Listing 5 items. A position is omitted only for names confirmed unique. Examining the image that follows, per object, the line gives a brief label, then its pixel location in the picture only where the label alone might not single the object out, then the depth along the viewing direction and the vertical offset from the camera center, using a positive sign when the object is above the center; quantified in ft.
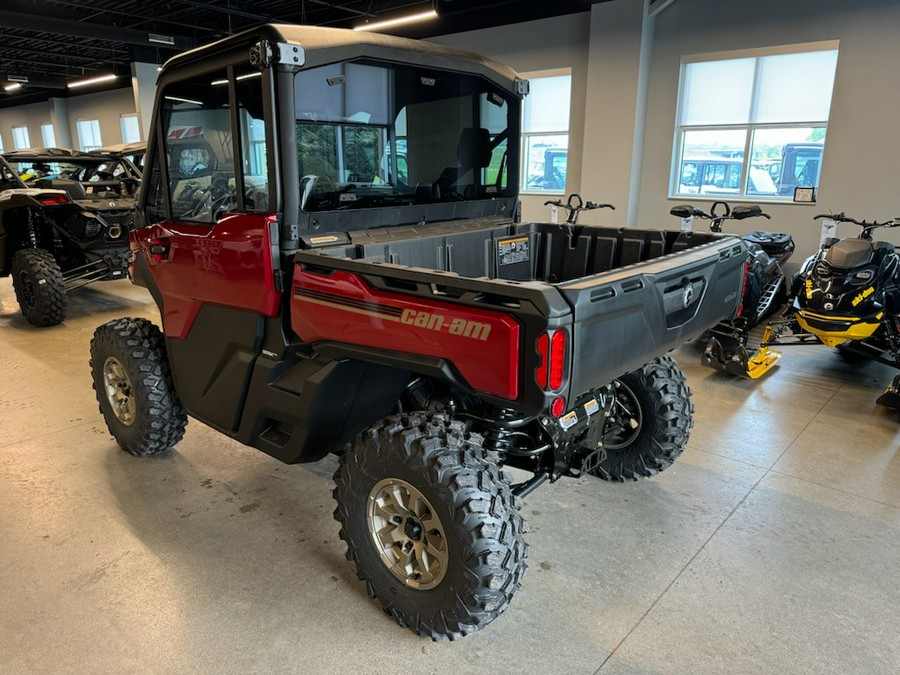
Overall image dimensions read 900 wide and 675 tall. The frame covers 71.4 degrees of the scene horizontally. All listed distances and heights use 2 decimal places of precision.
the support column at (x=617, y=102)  30.19 +3.85
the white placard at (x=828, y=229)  19.31 -1.37
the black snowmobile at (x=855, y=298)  14.73 -2.63
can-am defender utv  6.59 -1.46
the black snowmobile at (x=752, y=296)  16.43 -3.32
